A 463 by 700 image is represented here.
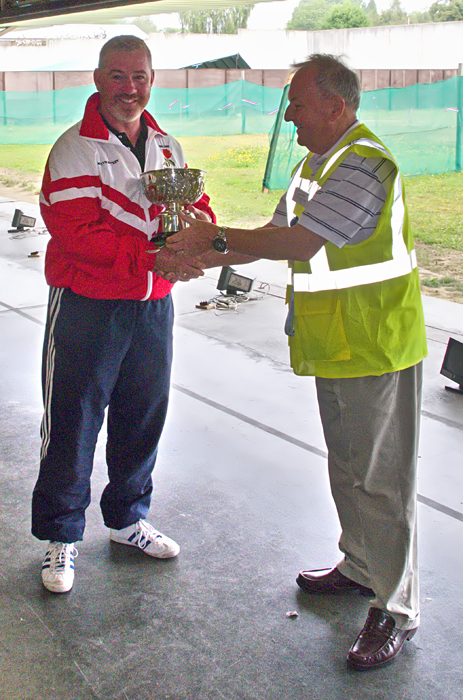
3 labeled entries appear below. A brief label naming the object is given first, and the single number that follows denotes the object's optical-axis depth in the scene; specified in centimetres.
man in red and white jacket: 236
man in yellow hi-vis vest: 203
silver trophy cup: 236
